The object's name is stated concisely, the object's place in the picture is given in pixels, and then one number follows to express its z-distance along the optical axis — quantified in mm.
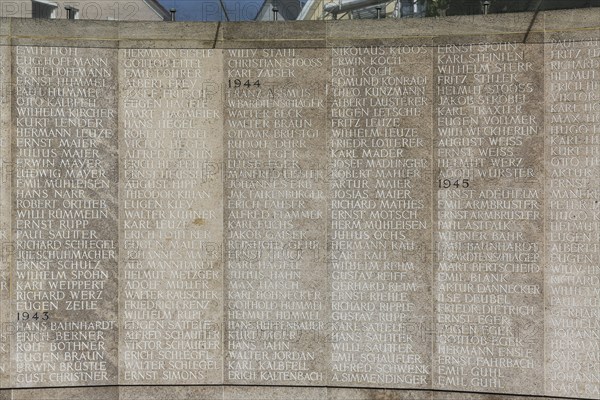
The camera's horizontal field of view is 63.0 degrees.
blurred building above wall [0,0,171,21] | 16016
